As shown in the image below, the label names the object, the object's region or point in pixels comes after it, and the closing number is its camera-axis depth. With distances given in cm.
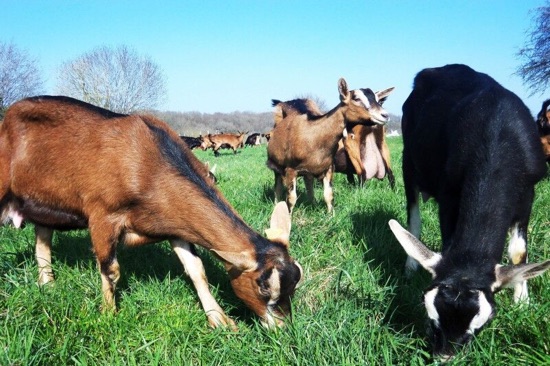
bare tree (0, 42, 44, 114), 3817
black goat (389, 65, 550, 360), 245
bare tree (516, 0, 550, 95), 2811
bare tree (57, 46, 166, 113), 4116
